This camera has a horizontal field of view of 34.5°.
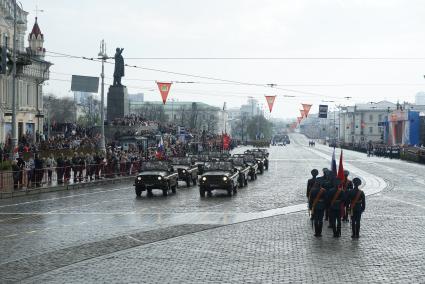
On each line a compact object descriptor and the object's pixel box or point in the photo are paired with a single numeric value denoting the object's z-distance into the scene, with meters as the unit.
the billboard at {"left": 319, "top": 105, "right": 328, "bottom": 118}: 68.12
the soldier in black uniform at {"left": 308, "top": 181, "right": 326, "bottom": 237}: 17.77
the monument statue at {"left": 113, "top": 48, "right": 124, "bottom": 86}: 64.56
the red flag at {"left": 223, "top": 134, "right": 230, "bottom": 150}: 72.80
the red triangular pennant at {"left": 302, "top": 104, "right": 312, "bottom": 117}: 59.96
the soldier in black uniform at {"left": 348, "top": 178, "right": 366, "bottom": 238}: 17.72
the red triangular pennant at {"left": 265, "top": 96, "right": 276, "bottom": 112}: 52.31
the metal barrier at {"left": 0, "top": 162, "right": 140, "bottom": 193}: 30.56
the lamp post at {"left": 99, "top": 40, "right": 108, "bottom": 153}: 45.97
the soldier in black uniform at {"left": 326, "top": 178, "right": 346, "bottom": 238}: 17.83
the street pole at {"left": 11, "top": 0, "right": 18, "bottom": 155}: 33.12
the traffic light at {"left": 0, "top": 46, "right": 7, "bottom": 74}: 30.16
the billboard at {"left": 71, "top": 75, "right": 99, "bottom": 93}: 44.72
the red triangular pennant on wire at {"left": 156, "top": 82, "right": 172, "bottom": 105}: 41.41
